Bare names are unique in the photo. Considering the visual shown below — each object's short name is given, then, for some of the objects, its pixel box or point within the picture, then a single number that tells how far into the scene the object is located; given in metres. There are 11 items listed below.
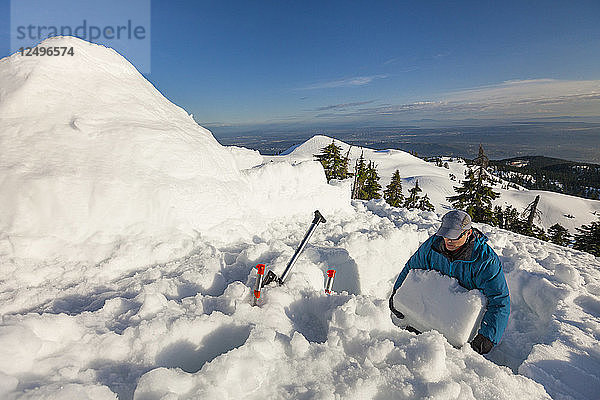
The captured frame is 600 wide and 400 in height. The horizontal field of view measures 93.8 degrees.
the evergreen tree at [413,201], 46.69
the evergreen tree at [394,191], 43.51
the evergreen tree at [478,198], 28.66
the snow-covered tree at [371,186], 37.97
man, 3.69
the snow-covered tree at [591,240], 24.53
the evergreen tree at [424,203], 47.00
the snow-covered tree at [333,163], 38.19
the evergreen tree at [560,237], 34.91
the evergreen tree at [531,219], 32.49
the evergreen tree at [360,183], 32.44
